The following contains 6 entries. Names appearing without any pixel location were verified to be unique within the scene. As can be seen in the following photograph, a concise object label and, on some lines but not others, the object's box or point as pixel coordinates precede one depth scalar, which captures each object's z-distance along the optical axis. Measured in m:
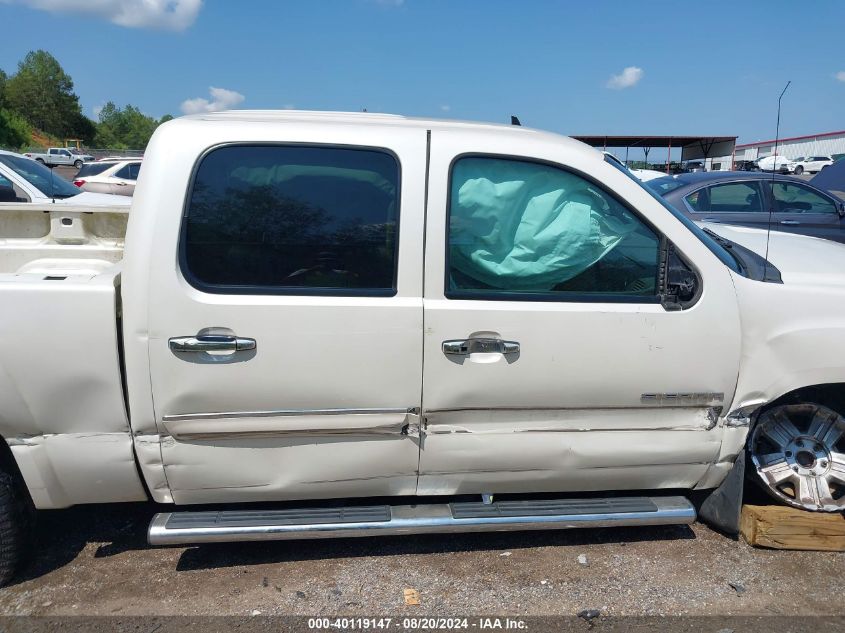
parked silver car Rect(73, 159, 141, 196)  13.95
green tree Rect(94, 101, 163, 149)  103.75
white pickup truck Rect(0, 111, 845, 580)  2.66
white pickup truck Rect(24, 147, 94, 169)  49.41
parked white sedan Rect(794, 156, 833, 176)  38.47
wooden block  3.25
